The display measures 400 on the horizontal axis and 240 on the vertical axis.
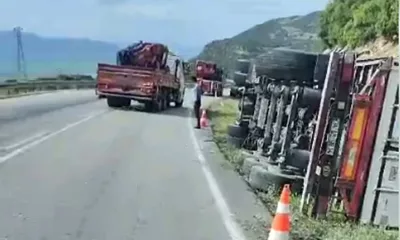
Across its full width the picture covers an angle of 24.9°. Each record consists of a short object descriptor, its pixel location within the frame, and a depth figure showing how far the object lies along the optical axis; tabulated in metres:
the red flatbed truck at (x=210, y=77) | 72.12
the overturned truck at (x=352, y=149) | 10.66
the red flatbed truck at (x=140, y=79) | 39.41
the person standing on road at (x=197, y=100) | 30.70
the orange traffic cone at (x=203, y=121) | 31.60
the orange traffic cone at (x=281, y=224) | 8.49
